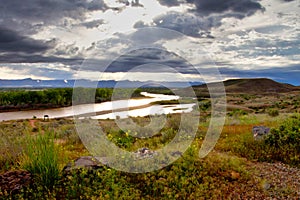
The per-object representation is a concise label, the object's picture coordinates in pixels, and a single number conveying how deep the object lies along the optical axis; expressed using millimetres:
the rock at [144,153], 7634
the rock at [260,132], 10689
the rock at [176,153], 7822
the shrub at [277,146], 9148
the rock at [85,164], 7021
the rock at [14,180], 6312
